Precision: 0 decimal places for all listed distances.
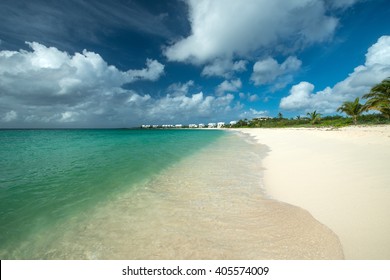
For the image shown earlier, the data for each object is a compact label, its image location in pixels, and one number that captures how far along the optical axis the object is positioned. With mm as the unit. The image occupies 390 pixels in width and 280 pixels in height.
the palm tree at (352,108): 46281
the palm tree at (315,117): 73875
